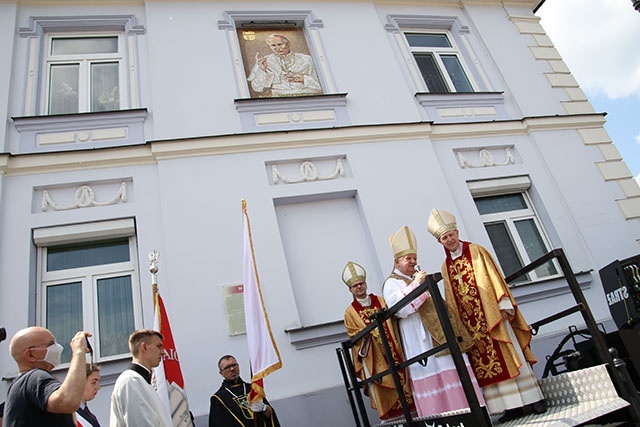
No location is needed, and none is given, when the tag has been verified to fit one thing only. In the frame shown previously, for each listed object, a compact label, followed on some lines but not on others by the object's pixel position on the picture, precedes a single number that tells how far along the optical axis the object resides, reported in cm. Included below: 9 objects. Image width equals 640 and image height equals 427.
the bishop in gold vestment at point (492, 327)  354
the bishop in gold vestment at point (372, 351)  423
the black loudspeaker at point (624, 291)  450
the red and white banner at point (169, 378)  414
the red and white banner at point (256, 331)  428
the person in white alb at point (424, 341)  362
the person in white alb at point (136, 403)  315
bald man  222
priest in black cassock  443
